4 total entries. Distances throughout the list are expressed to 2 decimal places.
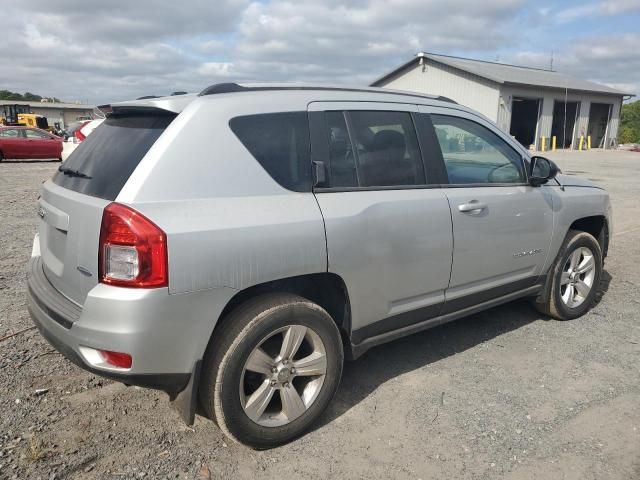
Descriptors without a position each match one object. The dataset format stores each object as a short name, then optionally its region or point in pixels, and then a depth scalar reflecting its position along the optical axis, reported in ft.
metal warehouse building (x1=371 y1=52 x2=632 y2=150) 93.45
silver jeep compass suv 7.77
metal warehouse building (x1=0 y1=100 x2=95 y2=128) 261.24
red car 66.33
